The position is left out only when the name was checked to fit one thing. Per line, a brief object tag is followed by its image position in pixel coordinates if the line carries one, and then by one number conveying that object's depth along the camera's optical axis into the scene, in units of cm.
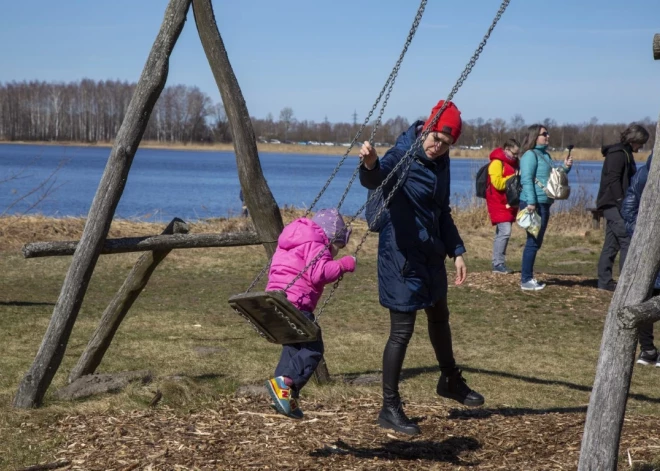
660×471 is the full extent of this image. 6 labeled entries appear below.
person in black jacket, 1101
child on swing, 525
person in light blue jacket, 1176
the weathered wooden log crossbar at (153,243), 621
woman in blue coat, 547
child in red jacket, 1261
